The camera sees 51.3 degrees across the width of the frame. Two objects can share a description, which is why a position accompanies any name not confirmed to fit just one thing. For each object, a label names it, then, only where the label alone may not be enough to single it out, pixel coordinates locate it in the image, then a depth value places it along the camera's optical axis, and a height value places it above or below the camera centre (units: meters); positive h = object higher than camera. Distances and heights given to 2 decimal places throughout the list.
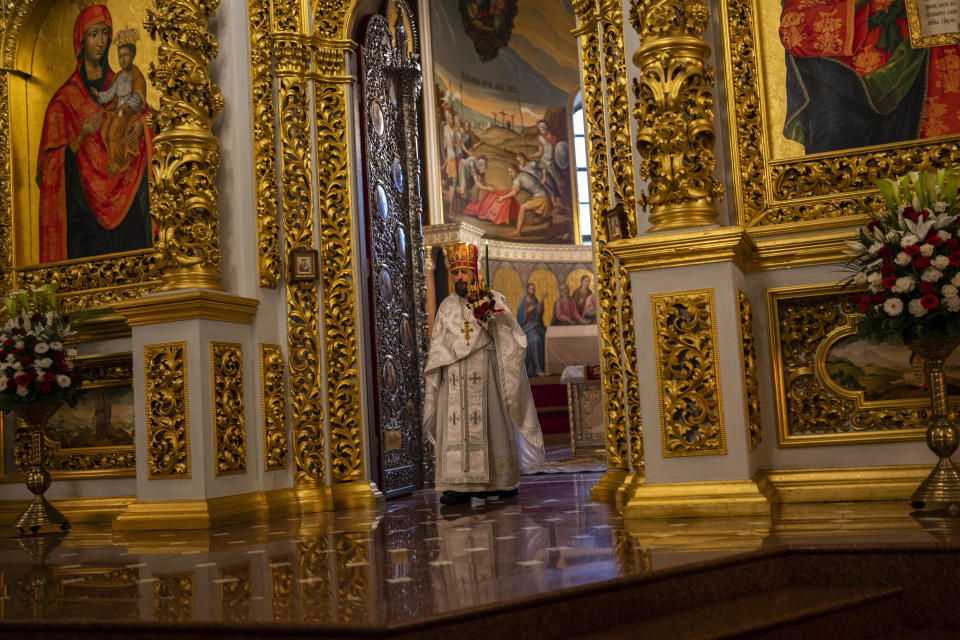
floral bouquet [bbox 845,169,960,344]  5.14 +0.61
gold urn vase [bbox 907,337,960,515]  5.14 -0.32
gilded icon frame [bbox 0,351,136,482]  8.00 -0.19
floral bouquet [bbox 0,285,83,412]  7.31 +0.53
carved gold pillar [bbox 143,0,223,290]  7.24 +1.93
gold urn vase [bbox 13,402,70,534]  7.34 -0.33
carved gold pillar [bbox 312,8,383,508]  7.95 +1.17
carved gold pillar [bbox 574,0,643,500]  6.95 +1.42
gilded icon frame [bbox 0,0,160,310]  8.32 +2.15
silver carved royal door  8.84 +1.59
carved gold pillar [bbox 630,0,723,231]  5.75 +1.60
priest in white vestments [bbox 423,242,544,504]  8.10 +0.07
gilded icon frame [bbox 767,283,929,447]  6.07 +0.08
